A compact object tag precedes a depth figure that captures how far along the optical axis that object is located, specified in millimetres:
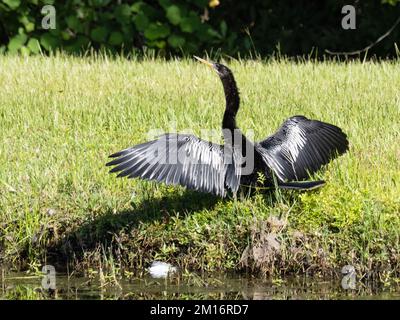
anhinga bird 11820
